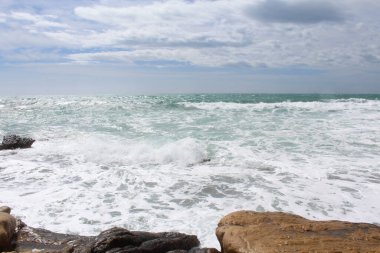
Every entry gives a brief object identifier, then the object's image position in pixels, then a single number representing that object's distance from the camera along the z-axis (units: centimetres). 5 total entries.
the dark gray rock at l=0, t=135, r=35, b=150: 1272
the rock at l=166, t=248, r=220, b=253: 404
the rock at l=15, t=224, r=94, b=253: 472
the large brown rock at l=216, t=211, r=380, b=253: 332
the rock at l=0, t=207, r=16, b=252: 464
